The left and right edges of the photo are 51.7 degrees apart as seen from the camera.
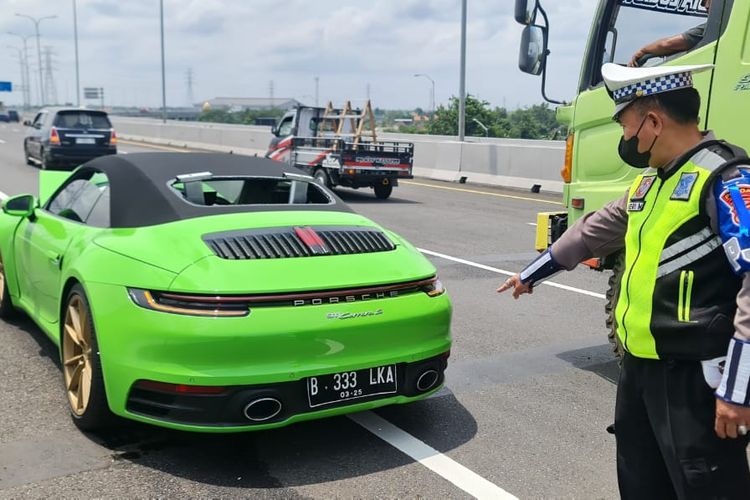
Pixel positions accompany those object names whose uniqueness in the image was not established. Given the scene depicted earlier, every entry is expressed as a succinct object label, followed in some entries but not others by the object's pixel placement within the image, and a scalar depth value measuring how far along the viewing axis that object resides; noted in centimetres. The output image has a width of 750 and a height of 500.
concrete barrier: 1883
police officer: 203
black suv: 2145
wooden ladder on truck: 1877
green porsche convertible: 339
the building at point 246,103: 15000
